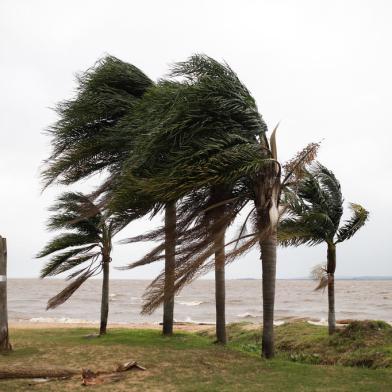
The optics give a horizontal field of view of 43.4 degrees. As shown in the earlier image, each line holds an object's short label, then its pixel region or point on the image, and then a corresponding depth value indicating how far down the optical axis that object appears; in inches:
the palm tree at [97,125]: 563.5
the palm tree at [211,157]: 378.6
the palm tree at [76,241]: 572.4
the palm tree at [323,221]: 577.6
